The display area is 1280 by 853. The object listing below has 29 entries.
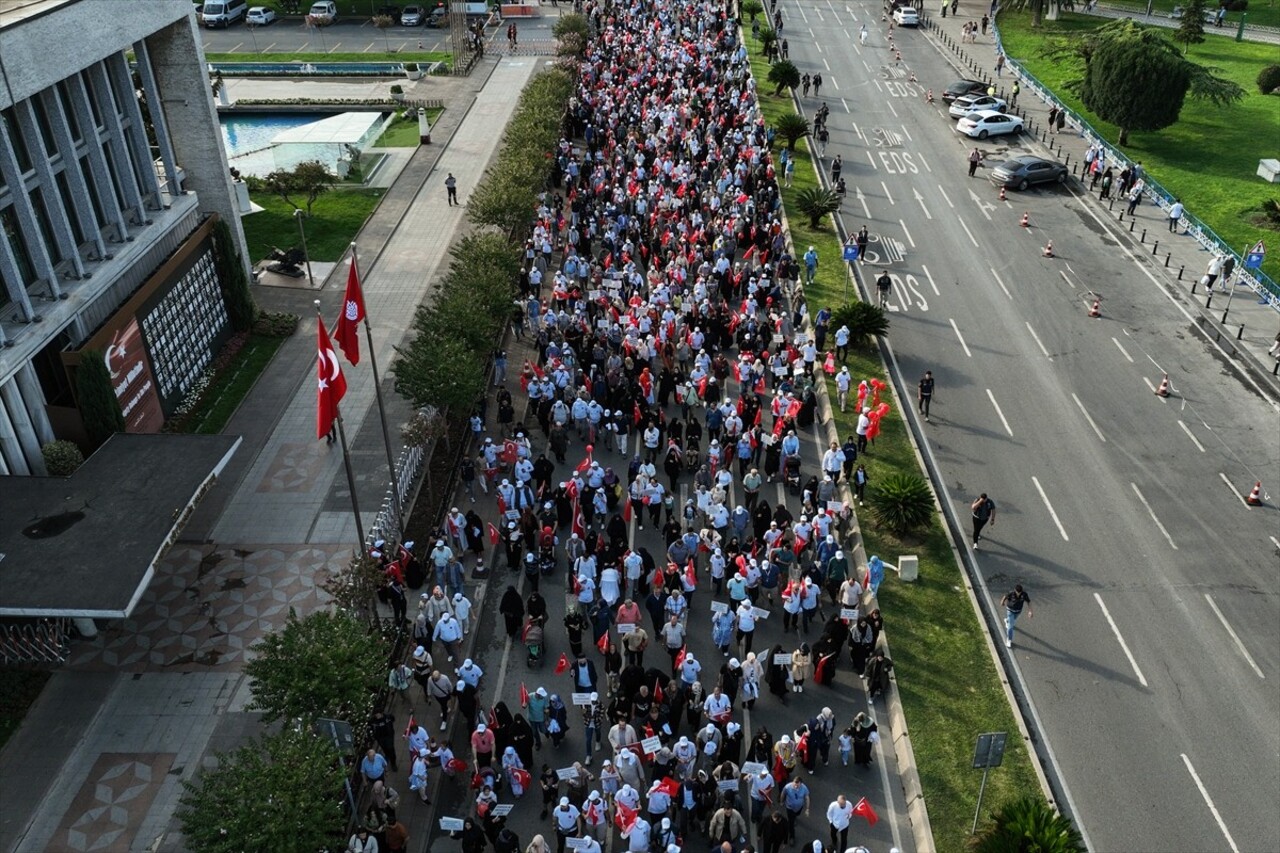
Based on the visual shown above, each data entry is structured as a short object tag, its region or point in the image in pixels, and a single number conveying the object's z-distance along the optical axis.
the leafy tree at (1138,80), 48.62
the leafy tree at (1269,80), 59.56
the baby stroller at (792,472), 25.61
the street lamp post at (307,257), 35.41
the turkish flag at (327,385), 18.69
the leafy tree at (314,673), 17.14
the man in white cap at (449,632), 20.33
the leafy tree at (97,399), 24.72
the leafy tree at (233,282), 32.50
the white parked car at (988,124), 53.12
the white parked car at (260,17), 77.94
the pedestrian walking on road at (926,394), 29.95
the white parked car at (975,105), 55.19
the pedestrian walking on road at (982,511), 24.69
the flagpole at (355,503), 19.92
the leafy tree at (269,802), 14.62
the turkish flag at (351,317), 20.38
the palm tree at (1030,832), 16.23
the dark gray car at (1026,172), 46.88
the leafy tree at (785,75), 58.09
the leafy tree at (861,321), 33.00
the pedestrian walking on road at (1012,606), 22.14
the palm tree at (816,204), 41.84
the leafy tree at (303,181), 42.34
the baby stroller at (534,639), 20.98
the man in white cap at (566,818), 16.66
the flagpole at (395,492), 22.13
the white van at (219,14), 76.81
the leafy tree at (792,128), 50.22
